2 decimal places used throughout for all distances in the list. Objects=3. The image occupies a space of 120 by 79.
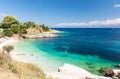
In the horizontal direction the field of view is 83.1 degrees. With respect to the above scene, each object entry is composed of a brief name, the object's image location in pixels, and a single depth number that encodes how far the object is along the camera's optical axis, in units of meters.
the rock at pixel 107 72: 10.35
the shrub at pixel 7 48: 13.37
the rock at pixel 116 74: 9.87
